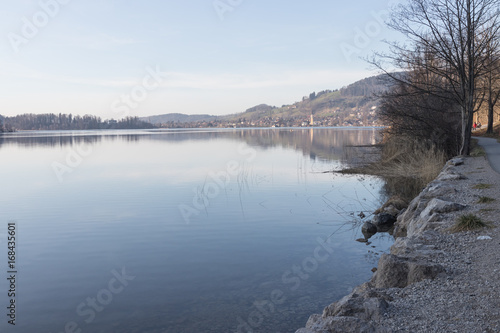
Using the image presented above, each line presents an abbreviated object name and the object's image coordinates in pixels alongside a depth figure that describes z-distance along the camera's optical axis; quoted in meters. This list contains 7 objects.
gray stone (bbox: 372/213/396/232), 11.82
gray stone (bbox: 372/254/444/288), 5.35
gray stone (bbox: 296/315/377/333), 4.01
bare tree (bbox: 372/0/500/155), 18.24
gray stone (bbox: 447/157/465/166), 16.50
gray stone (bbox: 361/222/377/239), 11.26
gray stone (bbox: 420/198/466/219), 8.63
